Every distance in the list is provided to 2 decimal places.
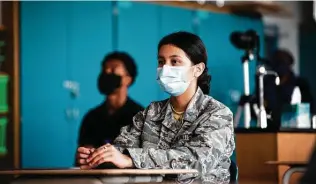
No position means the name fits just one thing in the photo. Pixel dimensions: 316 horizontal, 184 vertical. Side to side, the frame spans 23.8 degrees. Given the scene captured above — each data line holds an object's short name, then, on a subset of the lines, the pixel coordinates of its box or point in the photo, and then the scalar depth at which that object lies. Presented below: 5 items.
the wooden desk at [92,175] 2.35
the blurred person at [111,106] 4.85
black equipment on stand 5.04
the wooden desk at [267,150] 4.33
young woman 2.76
